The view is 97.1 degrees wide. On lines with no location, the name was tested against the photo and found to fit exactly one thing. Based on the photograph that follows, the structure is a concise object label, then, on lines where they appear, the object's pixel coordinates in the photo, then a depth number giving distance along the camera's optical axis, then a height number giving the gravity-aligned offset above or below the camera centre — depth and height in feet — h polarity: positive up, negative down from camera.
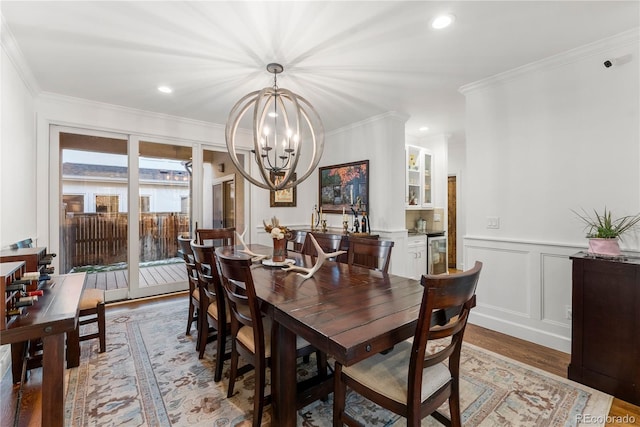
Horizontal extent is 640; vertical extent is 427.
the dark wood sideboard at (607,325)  6.16 -2.62
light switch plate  9.90 -0.35
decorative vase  7.90 -1.06
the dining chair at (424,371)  3.71 -2.55
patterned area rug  5.67 -4.12
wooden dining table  3.76 -1.60
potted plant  6.84 -0.46
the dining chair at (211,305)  6.57 -2.38
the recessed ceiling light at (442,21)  6.62 +4.59
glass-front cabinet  16.21 +2.06
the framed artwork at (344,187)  14.79 +1.46
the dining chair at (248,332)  4.98 -2.44
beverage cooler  15.98 -2.40
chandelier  7.49 +2.18
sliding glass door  12.16 +0.32
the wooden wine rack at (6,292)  3.99 -1.13
